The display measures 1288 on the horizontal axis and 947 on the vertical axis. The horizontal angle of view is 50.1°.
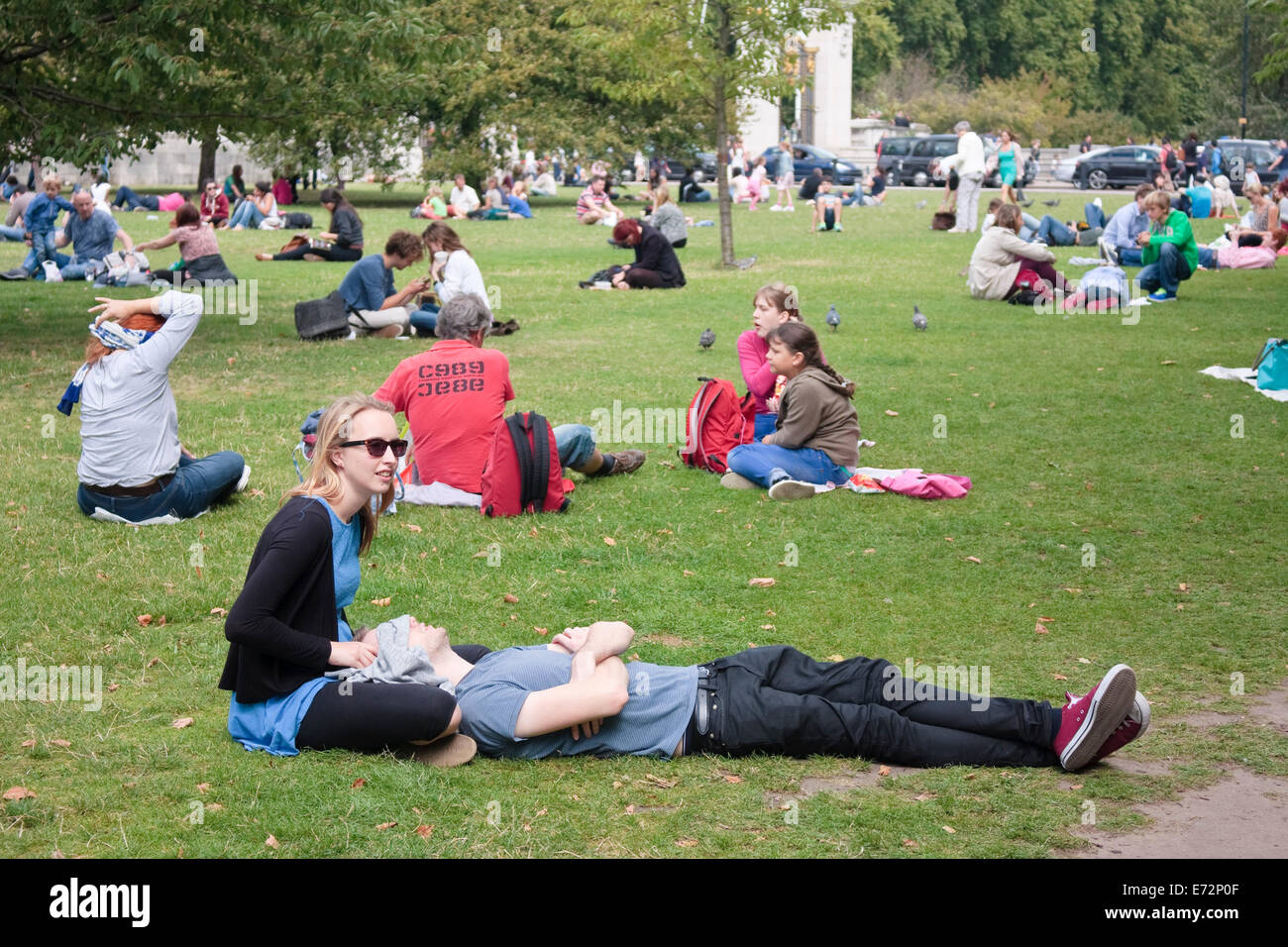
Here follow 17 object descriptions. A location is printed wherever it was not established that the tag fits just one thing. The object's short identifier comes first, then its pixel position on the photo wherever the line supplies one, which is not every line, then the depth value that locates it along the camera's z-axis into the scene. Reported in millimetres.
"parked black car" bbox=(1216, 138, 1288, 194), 44656
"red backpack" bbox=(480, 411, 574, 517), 8742
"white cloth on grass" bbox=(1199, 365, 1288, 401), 13401
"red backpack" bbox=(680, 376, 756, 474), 10117
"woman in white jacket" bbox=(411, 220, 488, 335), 15211
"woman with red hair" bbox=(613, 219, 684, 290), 20688
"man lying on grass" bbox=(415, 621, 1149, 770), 5152
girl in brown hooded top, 9297
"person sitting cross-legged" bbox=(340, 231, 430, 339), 16453
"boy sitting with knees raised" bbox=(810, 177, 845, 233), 31281
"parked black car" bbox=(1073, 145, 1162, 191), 46844
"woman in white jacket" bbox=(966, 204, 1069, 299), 18625
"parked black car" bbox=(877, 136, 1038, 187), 52219
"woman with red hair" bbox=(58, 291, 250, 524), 8328
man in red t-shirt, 9031
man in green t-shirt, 19000
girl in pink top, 10047
